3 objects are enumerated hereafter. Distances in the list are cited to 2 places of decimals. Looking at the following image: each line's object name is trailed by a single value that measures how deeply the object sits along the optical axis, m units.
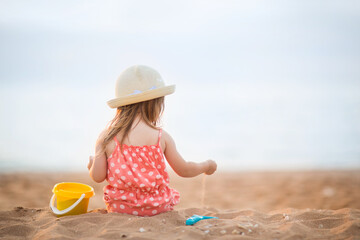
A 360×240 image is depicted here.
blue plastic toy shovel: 2.83
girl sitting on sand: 2.83
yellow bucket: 3.01
